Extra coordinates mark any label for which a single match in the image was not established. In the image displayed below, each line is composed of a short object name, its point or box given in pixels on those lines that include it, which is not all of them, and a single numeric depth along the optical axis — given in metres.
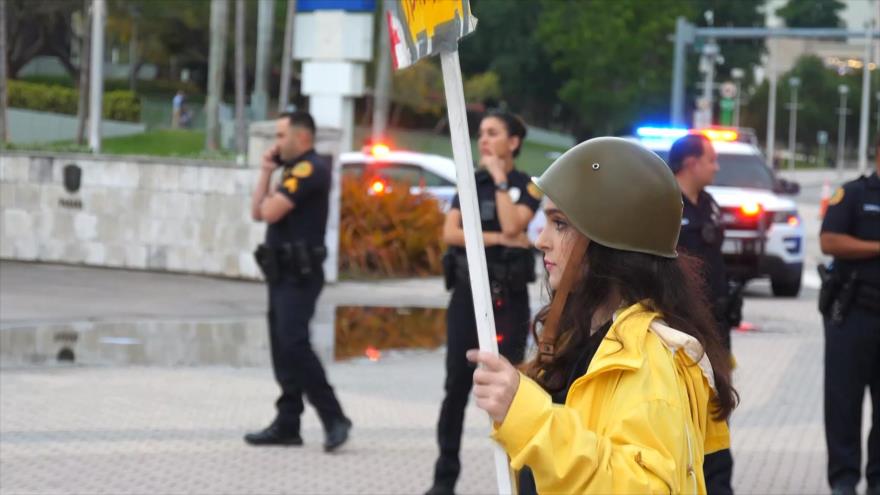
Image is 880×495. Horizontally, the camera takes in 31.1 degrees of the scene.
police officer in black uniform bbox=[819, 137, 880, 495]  7.17
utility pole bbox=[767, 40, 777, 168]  90.64
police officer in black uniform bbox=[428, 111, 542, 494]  6.91
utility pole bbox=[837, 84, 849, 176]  105.32
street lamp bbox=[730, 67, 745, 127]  102.41
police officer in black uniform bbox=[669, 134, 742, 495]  6.94
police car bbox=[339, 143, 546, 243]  20.47
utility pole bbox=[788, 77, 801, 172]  102.59
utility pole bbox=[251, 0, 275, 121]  41.75
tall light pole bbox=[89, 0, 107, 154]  32.47
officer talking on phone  8.00
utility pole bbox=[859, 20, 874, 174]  71.56
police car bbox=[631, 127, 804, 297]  17.42
